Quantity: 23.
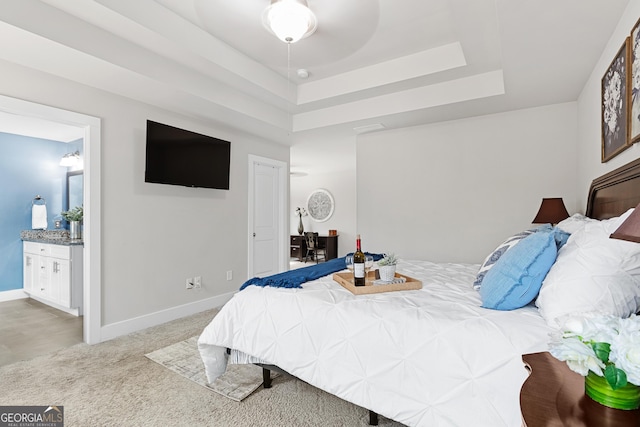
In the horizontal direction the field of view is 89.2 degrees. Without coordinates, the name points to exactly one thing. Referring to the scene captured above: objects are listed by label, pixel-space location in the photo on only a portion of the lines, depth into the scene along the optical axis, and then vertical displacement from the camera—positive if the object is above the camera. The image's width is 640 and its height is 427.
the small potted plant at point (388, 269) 2.11 -0.36
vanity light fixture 4.76 +0.83
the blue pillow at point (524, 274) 1.51 -0.28
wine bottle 1.97 -0.36
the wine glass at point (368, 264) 2.40 -0.39
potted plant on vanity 4.18 -0.07
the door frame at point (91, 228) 2.91 -0.12
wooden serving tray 1.94 -0.45
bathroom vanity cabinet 3.85 -0.75
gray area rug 2.15 -1.16
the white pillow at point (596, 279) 1.21 -0.26
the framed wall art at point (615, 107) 1.87 +0.68
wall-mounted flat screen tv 3.26 +0.63
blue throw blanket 2.11 -0.44
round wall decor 8.78 +0.26
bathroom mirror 4.82 +0.41
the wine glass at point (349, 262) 2.42 -0.36
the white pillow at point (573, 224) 2.04 -0.07
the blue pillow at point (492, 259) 2.00 -0.29
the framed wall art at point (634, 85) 1.67 +0.68
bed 1.31 -0.59
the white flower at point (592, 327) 0.70 -0.26
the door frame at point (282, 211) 5.21 +0.06
